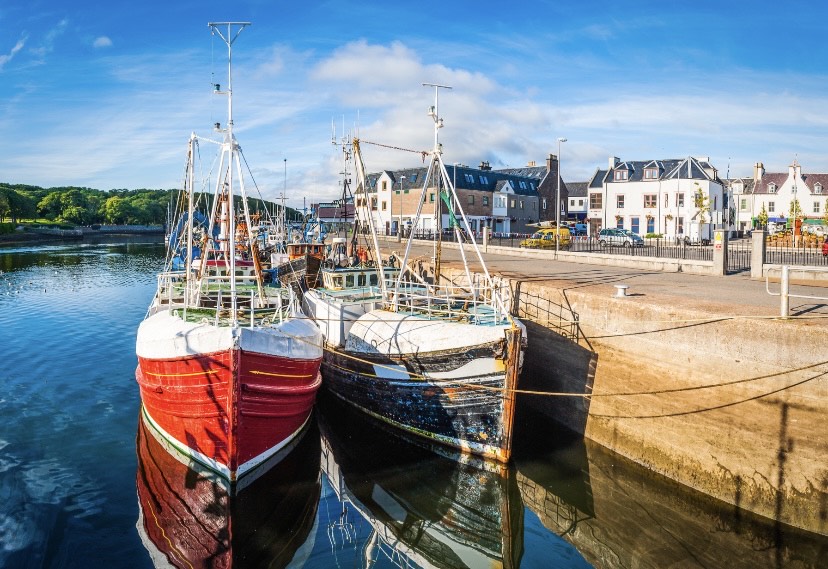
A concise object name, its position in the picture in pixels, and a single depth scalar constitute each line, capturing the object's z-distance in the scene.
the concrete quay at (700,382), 11.91
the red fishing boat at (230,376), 13.25
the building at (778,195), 71.00
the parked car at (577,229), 65.78
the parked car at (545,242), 41.34
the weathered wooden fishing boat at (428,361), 14.66
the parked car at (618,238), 41.94
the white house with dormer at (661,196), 57.34
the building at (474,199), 70.56
